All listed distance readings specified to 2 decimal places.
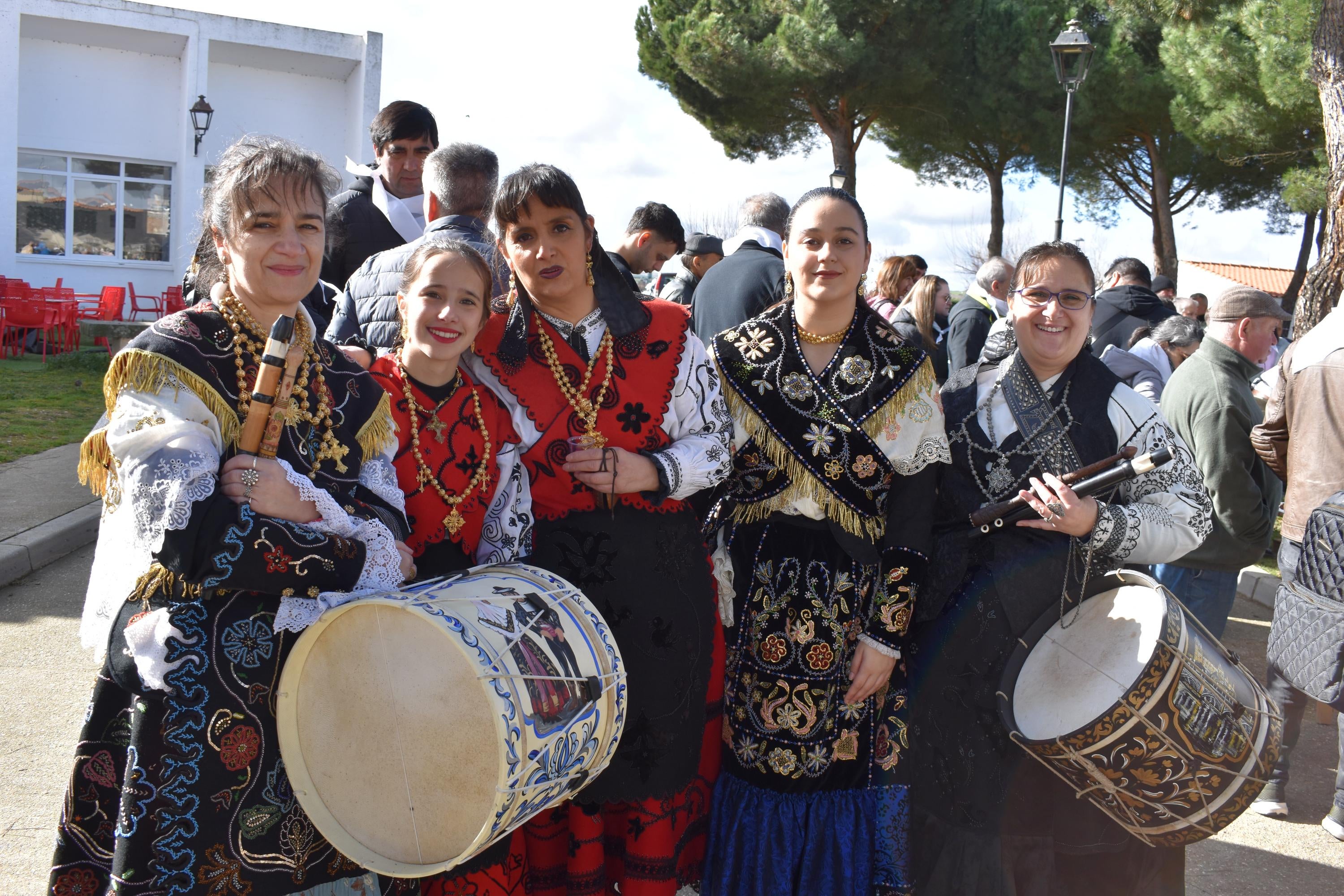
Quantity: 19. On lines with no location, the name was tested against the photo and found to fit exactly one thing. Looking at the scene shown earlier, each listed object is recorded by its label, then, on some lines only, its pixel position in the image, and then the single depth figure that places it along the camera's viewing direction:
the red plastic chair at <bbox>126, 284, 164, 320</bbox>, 18.20
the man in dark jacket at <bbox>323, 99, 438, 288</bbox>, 3.87
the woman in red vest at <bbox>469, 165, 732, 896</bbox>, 2.53
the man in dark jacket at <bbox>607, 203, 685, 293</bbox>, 6.17
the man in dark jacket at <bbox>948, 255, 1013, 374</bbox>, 6.19
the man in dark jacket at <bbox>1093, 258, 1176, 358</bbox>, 6.82
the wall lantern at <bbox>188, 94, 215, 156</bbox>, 17.41
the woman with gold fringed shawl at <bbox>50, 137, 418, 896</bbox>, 1.89
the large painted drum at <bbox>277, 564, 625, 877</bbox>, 1.96
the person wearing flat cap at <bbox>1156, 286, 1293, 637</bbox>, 4.23
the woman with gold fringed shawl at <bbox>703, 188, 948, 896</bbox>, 2.66
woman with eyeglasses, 2.64
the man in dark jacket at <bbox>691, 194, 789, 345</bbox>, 4.54
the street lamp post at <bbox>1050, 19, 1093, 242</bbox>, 11.24
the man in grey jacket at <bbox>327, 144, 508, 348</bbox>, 2.88
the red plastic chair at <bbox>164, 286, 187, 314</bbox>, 17.78
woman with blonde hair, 6.57
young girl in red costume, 2.38
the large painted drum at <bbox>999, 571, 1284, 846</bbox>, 2.23
